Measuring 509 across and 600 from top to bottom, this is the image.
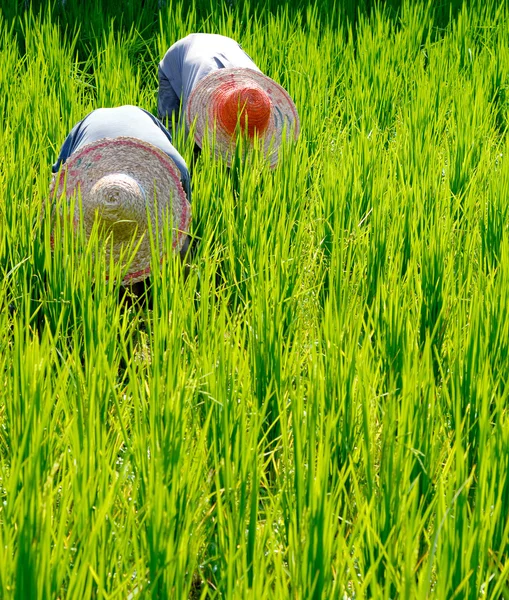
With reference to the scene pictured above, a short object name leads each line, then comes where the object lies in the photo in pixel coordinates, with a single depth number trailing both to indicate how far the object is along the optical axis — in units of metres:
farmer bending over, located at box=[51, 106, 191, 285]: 4.45
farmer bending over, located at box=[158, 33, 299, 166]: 5.65
